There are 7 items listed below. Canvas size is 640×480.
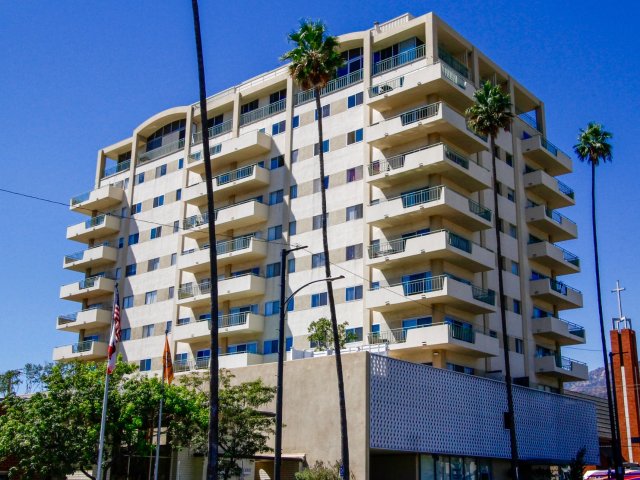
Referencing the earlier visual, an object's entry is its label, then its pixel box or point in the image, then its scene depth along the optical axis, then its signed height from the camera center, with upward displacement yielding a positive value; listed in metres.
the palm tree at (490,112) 51.69 +22.47
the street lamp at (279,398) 33.74 +2.96
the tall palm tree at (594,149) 59.38 +23.53
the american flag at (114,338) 32.56 +5.23
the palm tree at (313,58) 46.75 +23.44
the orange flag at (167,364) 40.19 +5.15
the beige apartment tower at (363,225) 56.34 +19.57
